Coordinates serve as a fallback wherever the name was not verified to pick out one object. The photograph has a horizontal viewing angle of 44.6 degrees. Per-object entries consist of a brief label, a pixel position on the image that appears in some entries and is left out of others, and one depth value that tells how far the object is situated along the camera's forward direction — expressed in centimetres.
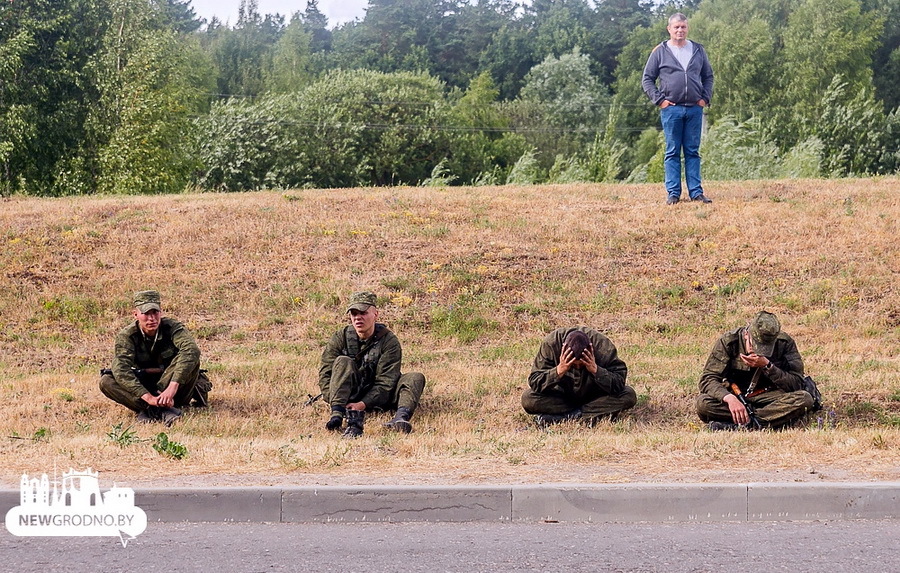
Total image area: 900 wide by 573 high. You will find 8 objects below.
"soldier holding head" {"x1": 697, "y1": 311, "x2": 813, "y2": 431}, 948
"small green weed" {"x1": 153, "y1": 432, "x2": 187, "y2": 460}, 806
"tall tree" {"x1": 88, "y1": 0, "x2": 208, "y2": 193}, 3669
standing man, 1672
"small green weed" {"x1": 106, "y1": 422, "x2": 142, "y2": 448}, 859
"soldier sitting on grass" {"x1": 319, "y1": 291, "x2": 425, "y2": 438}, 989
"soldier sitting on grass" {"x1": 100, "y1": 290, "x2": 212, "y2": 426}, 1011
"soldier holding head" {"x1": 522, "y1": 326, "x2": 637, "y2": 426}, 991
